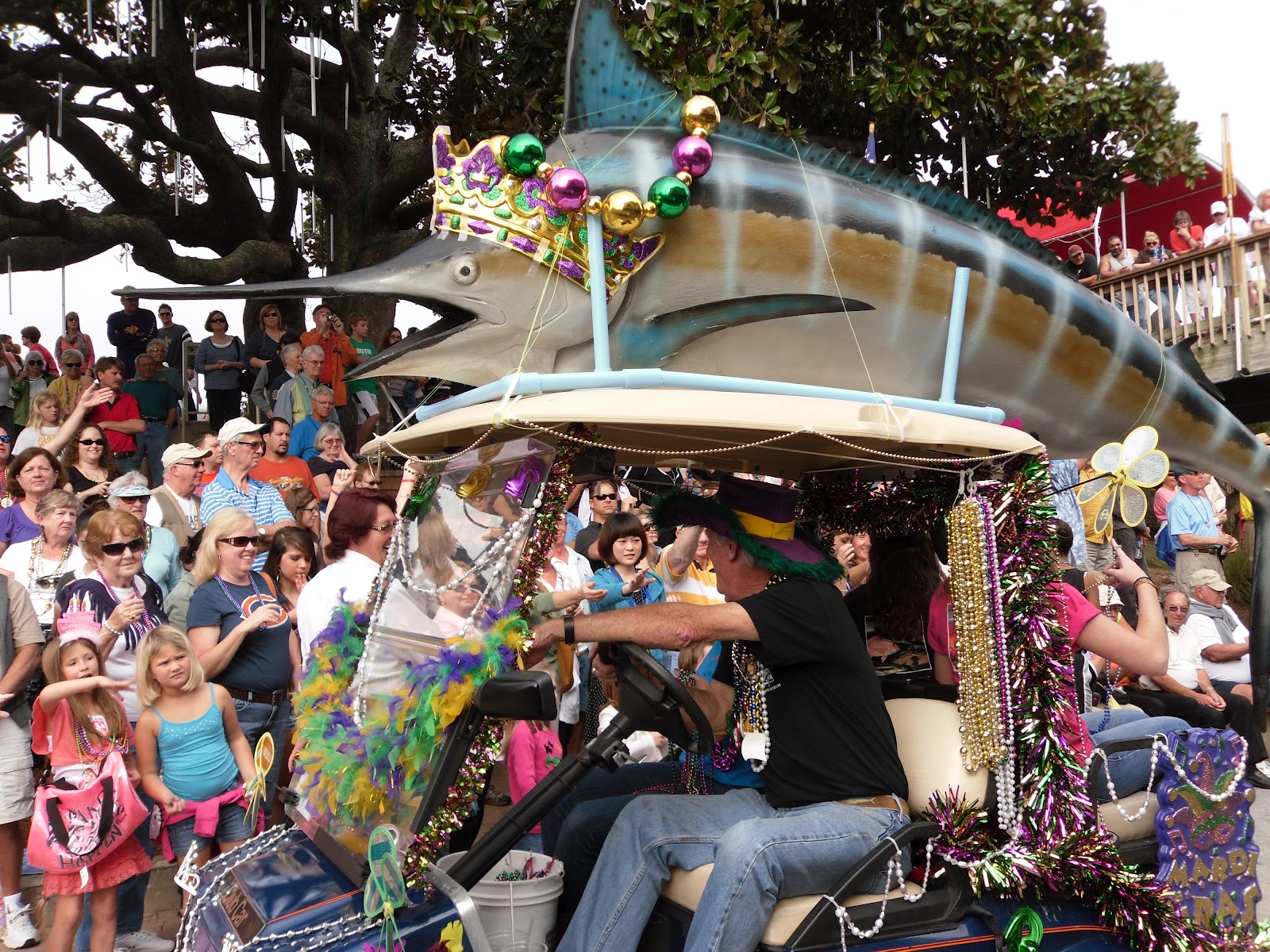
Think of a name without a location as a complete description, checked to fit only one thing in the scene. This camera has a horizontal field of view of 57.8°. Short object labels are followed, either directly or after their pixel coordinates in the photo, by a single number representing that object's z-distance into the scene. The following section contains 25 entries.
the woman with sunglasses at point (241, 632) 5.02
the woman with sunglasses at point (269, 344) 10.90
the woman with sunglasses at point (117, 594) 4.88
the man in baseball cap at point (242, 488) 6.82
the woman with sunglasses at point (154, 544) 5.93
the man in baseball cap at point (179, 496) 6.82
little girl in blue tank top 4.53
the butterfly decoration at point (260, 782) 3.17
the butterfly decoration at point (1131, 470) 3.33
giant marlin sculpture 3.39
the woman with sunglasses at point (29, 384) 10.92
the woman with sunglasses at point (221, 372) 10.71
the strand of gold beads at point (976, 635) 3.11
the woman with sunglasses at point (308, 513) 7.09
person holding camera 10.52
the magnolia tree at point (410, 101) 8.28
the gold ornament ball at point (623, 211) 3.29
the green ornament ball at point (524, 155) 3.25
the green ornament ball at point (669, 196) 3.35
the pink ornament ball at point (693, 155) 3.40
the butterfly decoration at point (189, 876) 2.90
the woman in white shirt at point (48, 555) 5.44
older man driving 2.92
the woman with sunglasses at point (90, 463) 7.43
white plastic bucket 3.03
